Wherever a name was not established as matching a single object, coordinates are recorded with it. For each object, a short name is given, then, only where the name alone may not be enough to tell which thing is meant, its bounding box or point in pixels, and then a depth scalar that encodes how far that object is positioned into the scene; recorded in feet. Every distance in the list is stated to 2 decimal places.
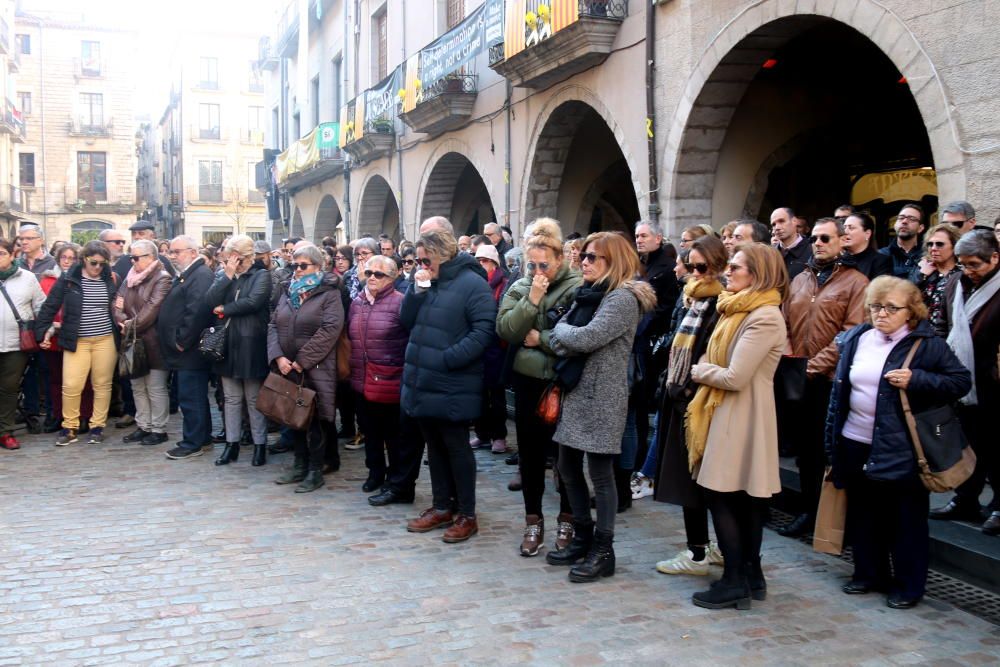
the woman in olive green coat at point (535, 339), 16.96
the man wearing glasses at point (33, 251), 32.22
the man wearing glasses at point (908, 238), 21.59
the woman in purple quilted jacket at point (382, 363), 21.44
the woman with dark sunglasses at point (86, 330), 28.22
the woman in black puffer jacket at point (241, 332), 24.86
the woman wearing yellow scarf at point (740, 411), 14.61
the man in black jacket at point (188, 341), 26.30
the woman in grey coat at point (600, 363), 15.92
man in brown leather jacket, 17.75
